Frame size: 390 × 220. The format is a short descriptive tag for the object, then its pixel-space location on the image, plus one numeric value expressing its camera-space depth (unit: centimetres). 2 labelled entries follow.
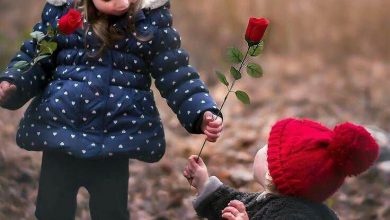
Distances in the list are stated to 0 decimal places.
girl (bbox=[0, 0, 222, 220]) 551
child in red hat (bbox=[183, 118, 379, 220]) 512
